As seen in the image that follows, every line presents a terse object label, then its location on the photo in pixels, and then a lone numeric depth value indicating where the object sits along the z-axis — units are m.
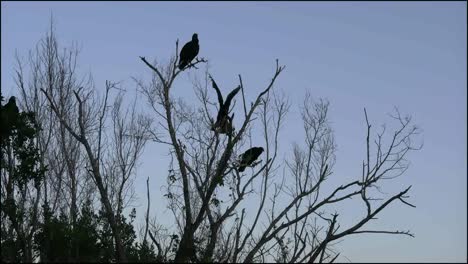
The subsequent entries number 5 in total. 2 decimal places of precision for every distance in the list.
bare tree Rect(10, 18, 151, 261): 25.30
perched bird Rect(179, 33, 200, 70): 17.06
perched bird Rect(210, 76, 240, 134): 17.17
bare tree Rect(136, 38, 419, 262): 16.53
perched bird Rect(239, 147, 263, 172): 18.31
